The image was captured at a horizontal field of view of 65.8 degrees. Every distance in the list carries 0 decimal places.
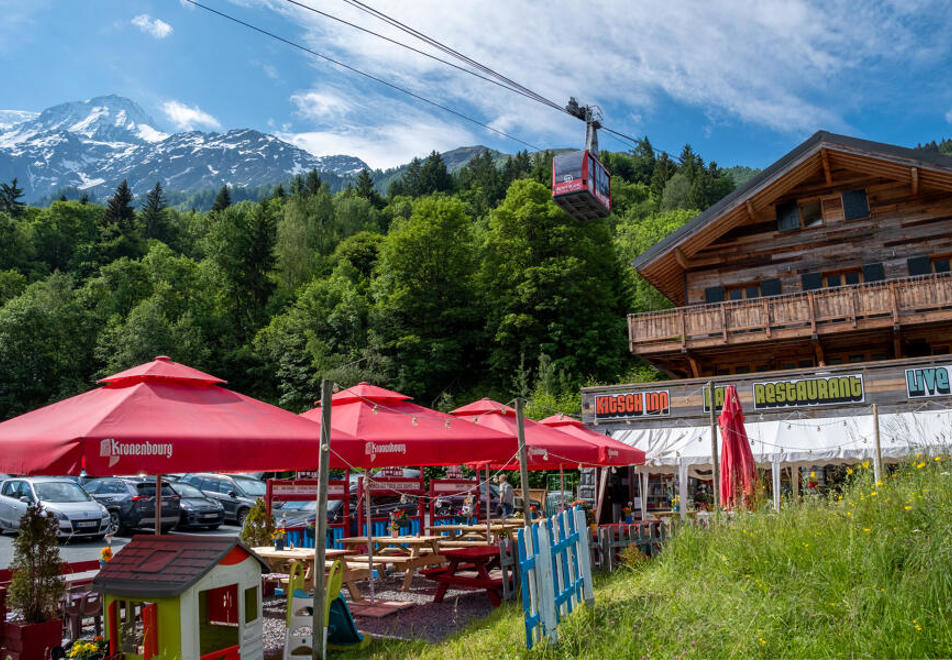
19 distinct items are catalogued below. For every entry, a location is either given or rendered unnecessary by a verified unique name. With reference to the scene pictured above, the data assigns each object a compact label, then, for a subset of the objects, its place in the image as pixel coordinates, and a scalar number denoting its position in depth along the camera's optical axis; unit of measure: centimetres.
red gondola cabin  1991
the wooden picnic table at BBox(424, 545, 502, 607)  955
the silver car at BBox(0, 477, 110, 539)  1672
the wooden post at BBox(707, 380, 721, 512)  1161
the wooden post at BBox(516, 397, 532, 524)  868
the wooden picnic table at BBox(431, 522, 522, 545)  1267
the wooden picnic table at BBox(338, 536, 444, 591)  1012
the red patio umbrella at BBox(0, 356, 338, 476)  540
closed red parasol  1159
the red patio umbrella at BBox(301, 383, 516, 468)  849
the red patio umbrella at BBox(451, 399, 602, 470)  1209
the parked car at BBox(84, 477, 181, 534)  1864
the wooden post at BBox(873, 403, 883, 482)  1192
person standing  1703
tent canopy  1736
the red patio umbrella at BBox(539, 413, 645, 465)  1418
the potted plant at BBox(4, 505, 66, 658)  616
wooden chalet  1848
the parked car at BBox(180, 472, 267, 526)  2183
